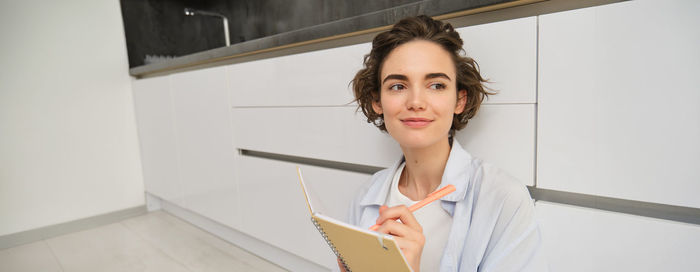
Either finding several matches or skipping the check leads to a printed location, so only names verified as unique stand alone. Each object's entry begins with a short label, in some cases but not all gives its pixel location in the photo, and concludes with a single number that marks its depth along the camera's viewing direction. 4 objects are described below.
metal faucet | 2.23
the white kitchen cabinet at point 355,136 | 0.76
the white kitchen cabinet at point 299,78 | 1.06
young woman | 0.56
